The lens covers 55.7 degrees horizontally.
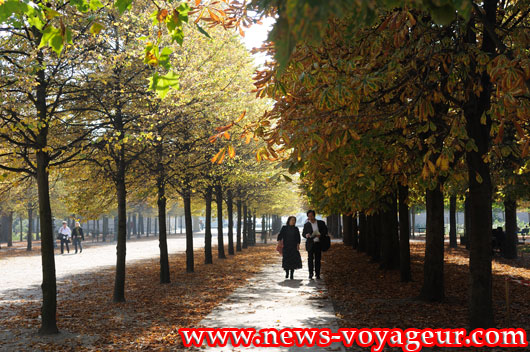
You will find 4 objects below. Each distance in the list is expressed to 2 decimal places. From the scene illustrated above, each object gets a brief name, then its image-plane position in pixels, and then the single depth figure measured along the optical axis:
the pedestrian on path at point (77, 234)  30.76
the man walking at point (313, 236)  14.52
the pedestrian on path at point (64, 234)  30.08
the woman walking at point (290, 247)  14.91
